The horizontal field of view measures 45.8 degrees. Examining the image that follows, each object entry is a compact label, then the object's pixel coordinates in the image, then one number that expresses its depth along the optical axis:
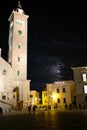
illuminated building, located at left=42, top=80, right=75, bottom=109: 31.67
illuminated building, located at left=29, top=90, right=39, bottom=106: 41.37
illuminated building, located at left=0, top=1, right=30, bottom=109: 25.56
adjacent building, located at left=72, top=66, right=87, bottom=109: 26.25
